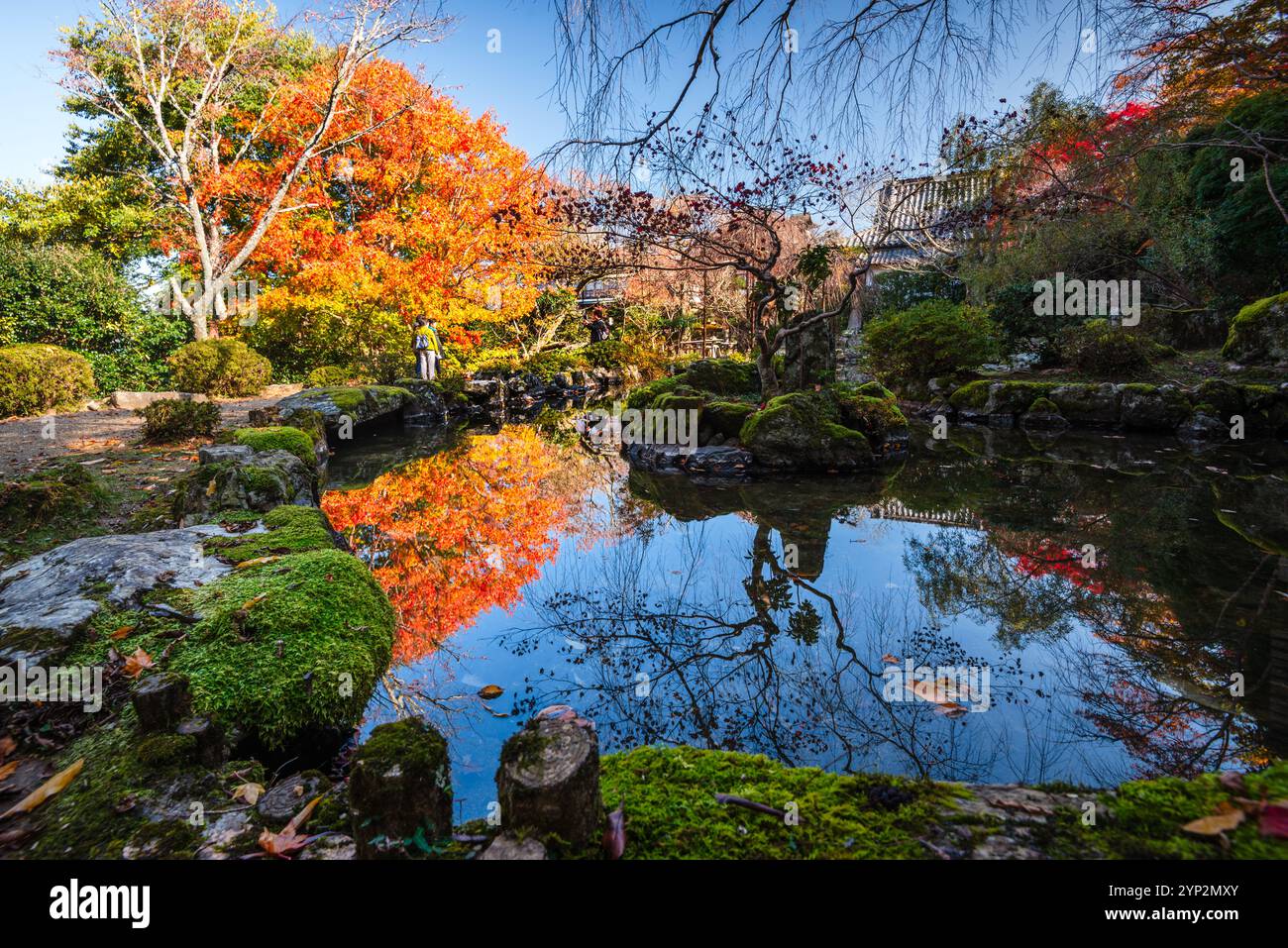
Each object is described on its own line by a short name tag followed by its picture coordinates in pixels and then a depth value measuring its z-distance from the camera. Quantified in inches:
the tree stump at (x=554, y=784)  55.2
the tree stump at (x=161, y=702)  80.1
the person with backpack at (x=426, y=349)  639.1
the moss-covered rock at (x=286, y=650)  91.4
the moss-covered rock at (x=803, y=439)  347.6
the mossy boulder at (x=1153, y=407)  433.1
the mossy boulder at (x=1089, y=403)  464.8
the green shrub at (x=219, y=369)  460.1
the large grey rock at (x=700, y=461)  354.3
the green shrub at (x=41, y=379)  360.5
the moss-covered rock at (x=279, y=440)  253.4
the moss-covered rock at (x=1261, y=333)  434.6
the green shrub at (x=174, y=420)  309.3
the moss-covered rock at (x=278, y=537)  144.4
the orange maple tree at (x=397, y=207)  583.5
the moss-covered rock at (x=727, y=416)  398.0
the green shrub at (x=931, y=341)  555.5
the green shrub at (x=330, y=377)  562.9
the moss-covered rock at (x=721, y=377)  541.6
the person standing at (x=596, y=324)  943.0
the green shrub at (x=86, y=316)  453.4
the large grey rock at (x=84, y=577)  100.4
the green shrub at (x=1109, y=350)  498.6
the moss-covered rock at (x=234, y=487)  183.9
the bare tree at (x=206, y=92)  530.0
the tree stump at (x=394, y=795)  58.7
